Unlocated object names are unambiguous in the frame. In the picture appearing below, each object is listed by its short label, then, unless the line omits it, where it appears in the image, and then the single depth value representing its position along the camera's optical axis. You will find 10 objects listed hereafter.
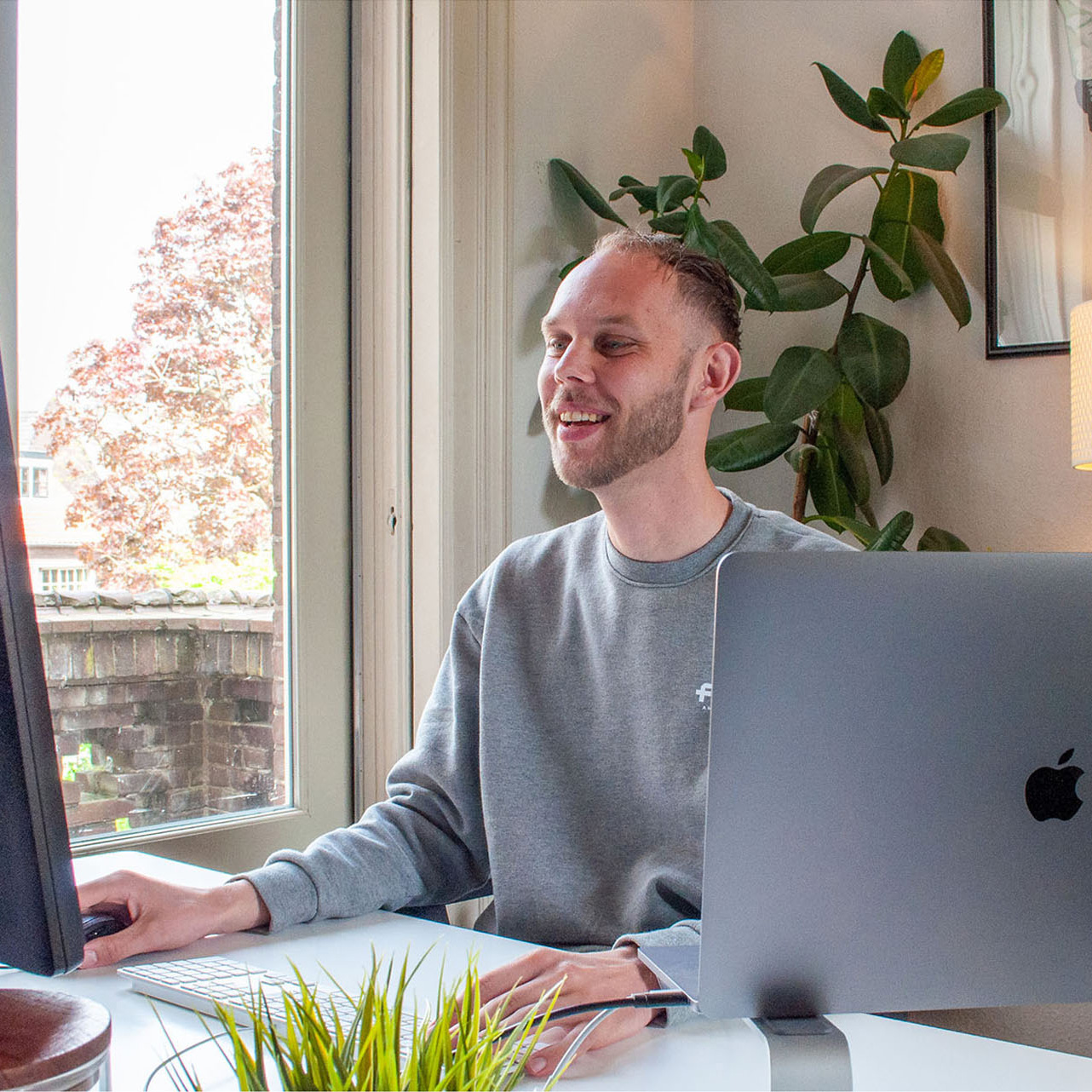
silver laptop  0.68
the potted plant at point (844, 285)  2.14
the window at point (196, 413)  1.68
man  1.28
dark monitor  0.59
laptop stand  0.69
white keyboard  0.88
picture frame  2.18
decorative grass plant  0.43
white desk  0.79
